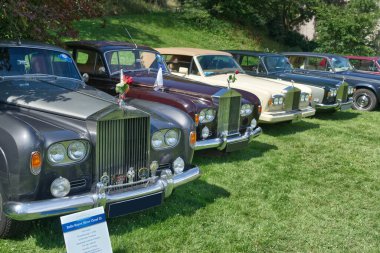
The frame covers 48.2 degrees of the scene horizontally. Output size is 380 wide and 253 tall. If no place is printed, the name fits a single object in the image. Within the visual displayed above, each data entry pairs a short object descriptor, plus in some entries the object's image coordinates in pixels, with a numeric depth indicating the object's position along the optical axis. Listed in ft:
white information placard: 9.87
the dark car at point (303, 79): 32.78
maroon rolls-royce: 19.77
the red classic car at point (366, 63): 42.70
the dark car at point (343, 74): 39.37
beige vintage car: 26.50
